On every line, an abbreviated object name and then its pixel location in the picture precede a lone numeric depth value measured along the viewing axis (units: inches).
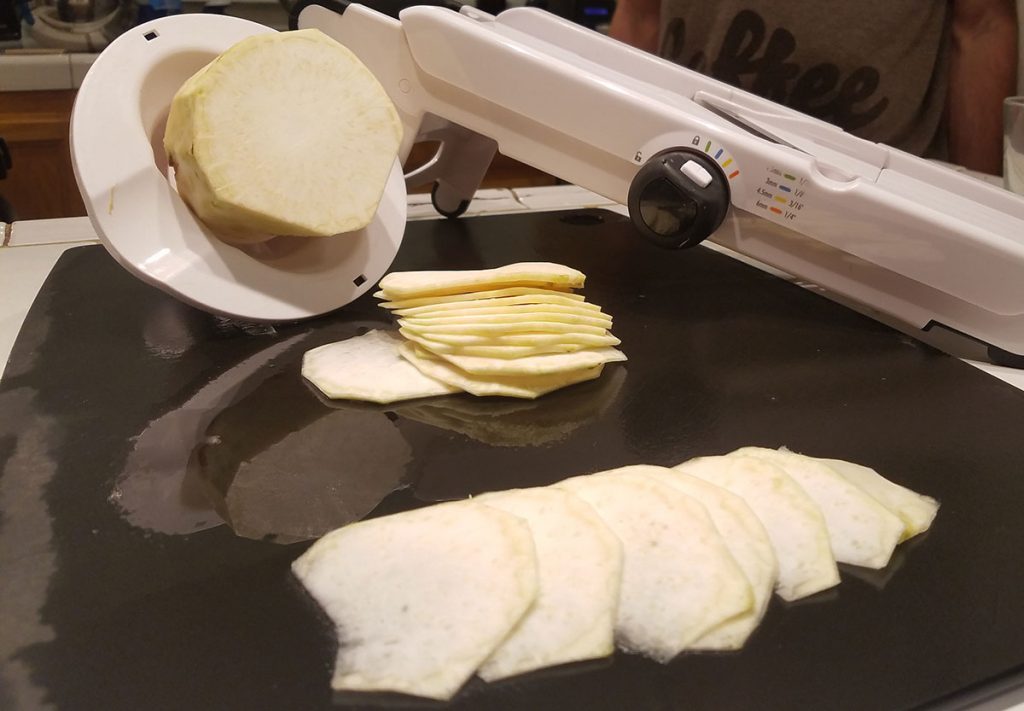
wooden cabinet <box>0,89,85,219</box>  25.3
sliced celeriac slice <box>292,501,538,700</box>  6.7
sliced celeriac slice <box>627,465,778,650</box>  7.2
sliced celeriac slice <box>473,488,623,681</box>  6.9
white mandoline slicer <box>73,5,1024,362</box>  12.0
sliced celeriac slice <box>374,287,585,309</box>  11.5
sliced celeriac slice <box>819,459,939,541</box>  8.9
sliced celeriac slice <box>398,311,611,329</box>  10.8
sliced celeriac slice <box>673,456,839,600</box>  7.9
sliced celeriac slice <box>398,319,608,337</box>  10.7
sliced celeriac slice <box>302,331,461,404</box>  10.7
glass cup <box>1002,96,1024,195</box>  15.0
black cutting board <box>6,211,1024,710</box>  6.8
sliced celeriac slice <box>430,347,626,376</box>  10.7
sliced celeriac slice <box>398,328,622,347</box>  10.8
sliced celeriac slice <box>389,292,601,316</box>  11.1
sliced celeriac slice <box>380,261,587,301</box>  11.5
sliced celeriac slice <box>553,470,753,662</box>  7.2
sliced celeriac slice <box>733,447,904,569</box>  8.3
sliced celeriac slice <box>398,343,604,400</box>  10.8
